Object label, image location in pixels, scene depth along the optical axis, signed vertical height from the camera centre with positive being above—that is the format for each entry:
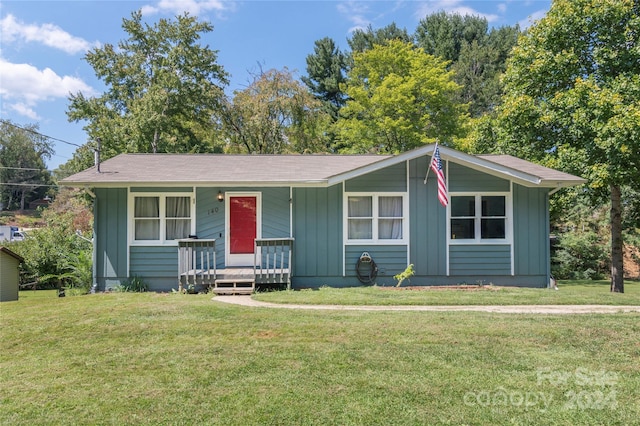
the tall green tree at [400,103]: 20.95 +7.01
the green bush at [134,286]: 9.33 -1.27
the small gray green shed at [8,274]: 11.11 -1.20
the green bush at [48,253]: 13.27 -0.69
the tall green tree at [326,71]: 27.25 +11.29
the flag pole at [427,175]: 9.58 +1.38
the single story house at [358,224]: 9.48 +0.20
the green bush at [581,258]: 16.78 -1.15
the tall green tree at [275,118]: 22.52 +6.77
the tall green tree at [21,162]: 47.38 +9.04
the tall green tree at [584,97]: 9.83 +3.65
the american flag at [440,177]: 8.72 +1.22
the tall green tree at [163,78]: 21.06 +8.64
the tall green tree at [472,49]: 26.03 +12.65
